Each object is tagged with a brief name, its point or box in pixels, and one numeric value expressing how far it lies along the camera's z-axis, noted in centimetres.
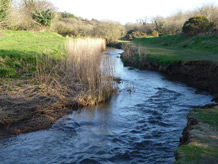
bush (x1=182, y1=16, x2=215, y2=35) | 2319
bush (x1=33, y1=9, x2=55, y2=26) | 3456
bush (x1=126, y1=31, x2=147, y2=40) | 4286
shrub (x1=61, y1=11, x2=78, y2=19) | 7502
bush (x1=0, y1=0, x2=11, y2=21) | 2496
